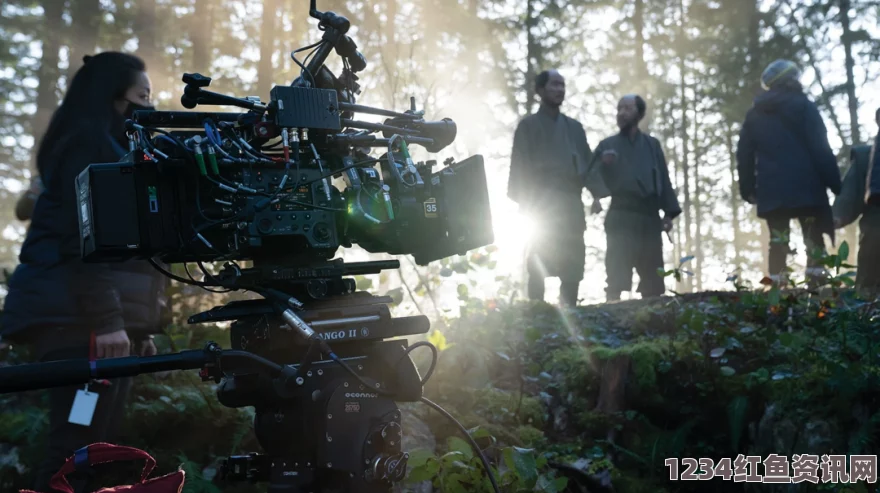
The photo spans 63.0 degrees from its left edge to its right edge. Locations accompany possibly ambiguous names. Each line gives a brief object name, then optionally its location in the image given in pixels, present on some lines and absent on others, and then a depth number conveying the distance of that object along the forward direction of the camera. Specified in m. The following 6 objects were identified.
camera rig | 2.39
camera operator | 3.33
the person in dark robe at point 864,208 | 6.09
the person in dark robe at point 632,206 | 7.59
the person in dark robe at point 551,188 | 7.16
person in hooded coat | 6.84
